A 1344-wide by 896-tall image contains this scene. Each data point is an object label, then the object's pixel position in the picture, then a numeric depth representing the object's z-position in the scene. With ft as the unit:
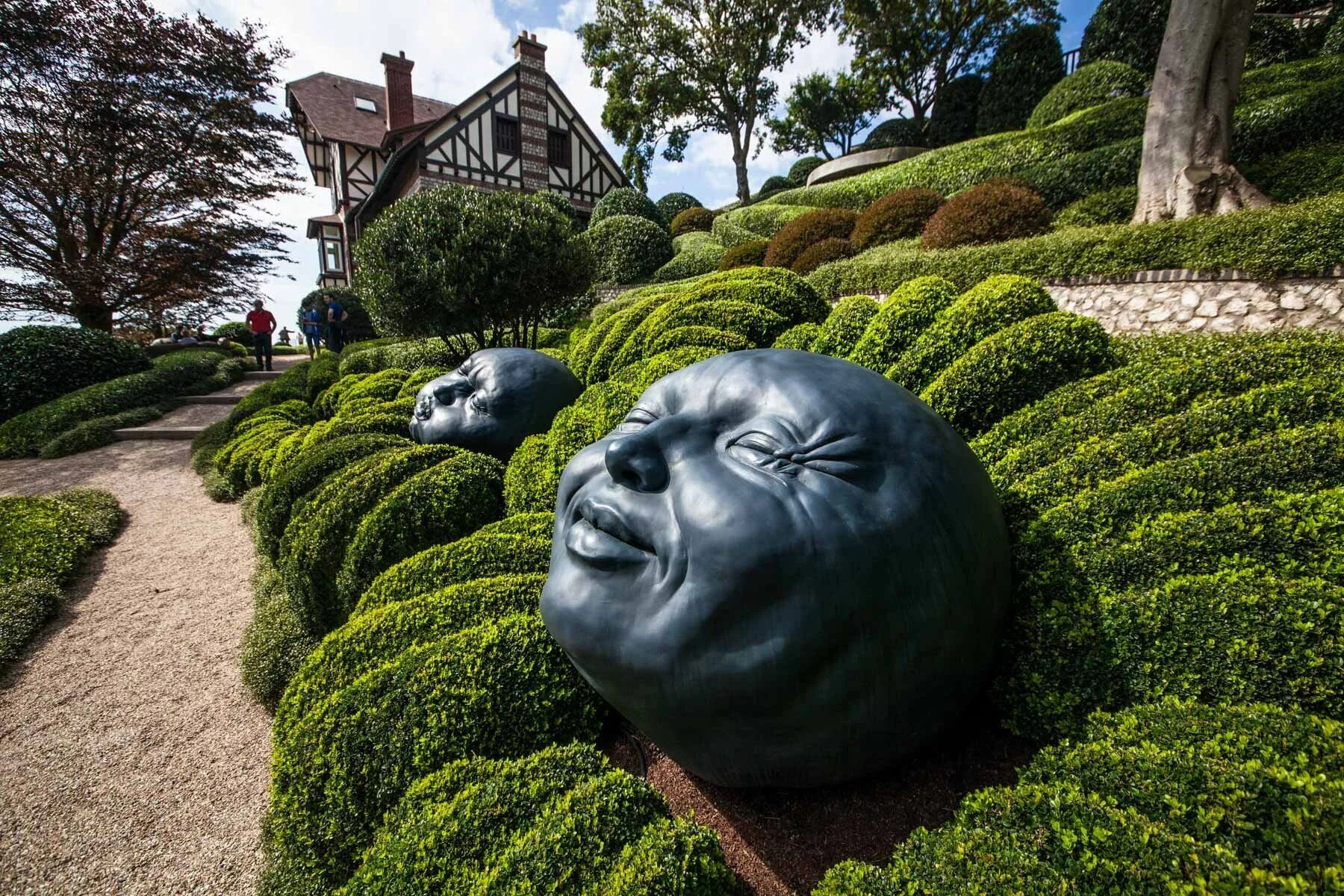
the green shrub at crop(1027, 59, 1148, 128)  46.85
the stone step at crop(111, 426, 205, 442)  37.09
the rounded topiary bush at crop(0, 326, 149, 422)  40.50
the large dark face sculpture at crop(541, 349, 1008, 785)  5.12
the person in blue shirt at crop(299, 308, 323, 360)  65.62
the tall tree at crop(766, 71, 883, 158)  118.80
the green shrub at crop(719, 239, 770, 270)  45.01
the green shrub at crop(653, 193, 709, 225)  81.88
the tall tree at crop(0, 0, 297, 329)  48.06
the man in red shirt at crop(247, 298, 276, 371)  58.29
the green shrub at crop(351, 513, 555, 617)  9.91
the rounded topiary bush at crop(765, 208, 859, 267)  39.96
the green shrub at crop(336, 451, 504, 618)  12.00
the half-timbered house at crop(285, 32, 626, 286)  71.92
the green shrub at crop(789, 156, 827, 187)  102.47
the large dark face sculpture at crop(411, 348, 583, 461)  16.24
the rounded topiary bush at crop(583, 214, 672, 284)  58.23
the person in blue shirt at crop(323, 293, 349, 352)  58.39
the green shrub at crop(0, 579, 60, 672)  14.52
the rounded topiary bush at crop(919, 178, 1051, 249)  28.04
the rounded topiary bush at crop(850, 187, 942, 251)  36.42
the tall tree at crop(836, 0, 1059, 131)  77.05
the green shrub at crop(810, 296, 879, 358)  12.78
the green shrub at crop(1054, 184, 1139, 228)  30.22
